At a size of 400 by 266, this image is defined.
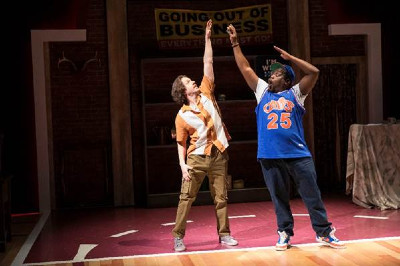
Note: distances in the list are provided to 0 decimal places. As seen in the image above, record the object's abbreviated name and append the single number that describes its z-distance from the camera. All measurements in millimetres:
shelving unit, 9648
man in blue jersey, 5426
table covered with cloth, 8055
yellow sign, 9539
